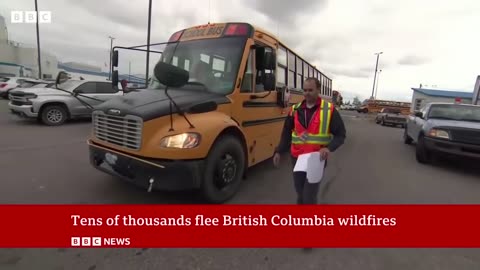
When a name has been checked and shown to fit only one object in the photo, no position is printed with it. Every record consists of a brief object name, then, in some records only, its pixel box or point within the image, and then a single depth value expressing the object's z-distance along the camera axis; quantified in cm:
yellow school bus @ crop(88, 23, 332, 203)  332
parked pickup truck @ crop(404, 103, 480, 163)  611
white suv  2125
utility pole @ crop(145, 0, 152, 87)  1889
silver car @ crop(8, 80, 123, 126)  988
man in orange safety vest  283
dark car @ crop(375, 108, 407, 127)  2145
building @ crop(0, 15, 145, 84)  5219
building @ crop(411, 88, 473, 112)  4456
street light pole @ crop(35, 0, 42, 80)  2997
